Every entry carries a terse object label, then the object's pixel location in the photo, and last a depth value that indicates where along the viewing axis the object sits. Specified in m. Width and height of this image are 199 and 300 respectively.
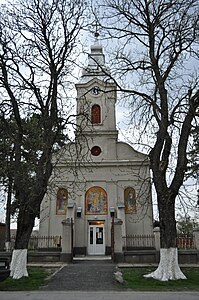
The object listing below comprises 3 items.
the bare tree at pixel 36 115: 12.90
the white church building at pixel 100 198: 24.62
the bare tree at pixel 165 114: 12.22
